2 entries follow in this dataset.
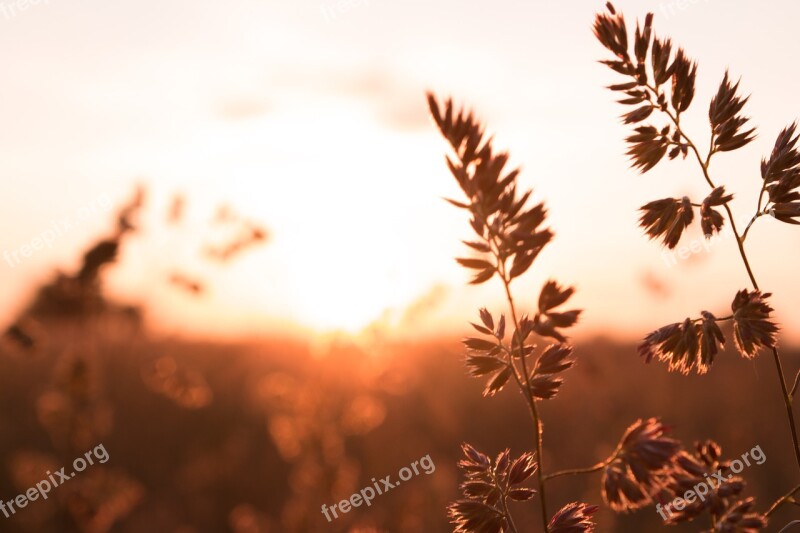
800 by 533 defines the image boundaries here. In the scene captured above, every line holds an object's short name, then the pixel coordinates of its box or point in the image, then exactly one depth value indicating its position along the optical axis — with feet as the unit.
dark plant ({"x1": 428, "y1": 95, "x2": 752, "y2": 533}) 0.93
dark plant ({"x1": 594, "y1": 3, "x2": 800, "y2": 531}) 1.01
